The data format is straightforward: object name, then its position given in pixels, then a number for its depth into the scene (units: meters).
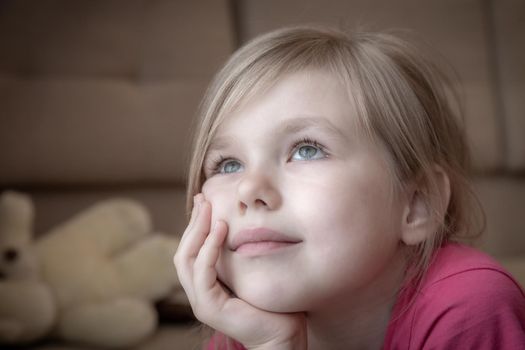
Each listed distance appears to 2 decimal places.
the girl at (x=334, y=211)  0.78
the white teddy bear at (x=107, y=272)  0.98
